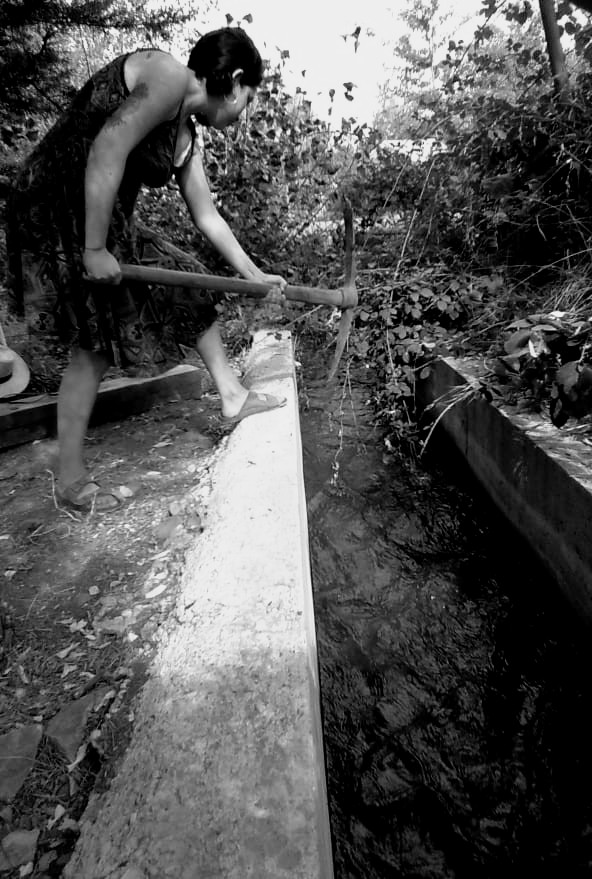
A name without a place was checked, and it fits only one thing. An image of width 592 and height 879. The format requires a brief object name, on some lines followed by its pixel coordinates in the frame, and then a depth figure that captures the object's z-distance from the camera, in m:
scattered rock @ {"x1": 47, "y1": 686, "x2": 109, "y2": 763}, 1.09
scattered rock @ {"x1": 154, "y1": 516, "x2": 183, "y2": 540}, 1.83
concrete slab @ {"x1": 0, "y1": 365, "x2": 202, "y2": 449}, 2.56
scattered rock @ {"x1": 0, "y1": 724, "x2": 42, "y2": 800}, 1.01
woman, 1.64
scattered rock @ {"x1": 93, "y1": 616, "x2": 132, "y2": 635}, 1.41
